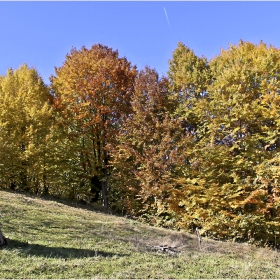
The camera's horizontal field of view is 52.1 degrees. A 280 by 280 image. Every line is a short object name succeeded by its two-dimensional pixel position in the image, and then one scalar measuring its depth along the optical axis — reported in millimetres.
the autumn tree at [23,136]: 21094
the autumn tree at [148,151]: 19016
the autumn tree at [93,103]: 23438
